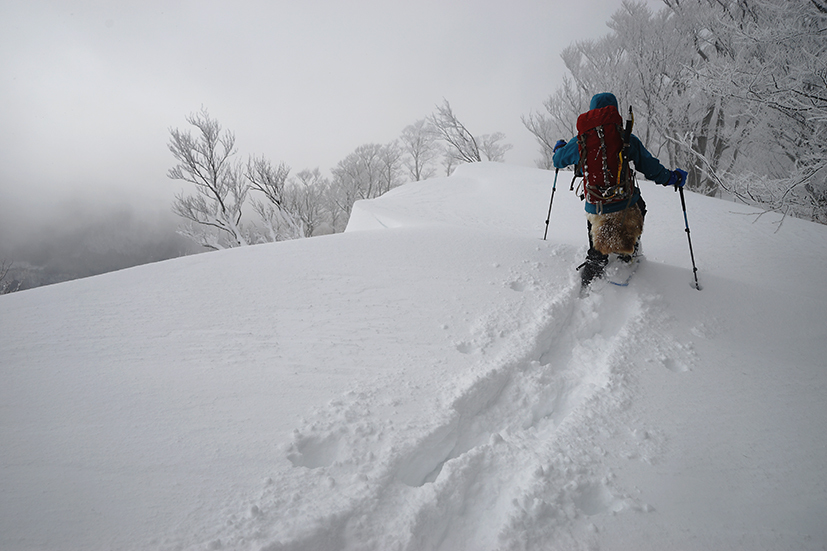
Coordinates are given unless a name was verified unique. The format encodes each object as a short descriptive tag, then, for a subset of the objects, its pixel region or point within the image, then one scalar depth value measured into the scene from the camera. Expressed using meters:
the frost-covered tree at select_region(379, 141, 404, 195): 22.45
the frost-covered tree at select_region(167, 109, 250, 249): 12.73
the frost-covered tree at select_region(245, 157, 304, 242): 15.03
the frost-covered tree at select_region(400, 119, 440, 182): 23.14
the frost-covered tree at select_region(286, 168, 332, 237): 19.03
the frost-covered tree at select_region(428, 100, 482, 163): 15.94
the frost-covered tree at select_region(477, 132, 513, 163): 22.50
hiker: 2.60
